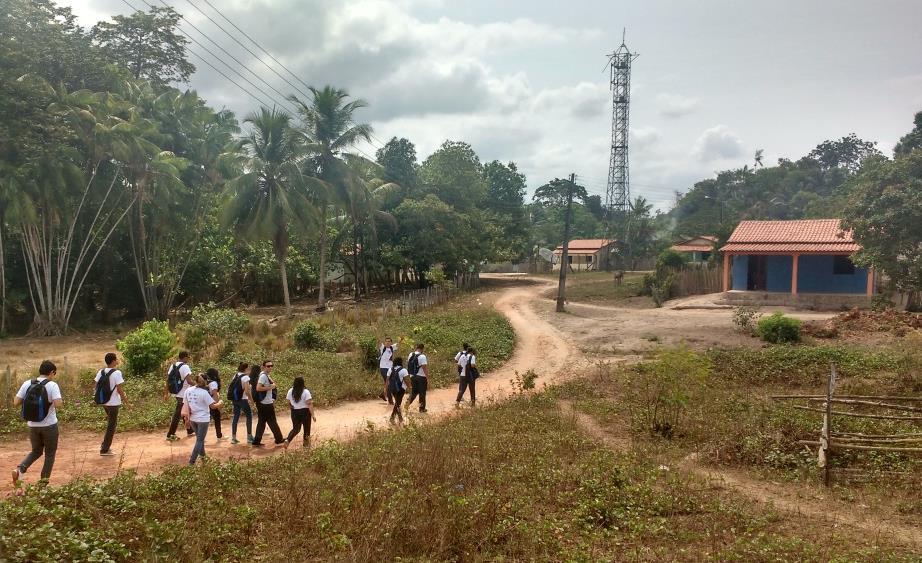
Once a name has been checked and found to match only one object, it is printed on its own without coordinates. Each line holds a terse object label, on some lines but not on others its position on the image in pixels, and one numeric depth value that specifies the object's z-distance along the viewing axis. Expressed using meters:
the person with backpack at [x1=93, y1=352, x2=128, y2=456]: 8.50
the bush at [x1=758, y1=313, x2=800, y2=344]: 19.44
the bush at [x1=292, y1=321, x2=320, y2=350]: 18.83
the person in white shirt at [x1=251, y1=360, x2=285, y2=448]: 9.51
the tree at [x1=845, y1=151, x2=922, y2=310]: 21.81
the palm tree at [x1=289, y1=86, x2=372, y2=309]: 27.78
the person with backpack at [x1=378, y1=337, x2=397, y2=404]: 12.83
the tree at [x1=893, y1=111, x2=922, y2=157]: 35.19
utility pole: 27.55
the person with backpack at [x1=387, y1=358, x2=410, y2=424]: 11.12
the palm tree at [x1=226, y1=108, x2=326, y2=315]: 25.31
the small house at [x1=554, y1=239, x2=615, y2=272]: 55.34
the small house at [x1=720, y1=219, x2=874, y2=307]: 27.55
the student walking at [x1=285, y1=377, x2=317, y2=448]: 9.18
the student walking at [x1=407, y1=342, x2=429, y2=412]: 11.99
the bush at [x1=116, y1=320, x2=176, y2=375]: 14.51
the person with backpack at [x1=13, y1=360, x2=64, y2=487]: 6.98
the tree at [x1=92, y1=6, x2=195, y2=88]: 29.61
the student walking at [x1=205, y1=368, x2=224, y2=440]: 9.51
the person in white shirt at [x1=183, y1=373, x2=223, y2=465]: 8.28
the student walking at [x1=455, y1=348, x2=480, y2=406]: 13.05
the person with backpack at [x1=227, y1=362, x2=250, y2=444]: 9.80
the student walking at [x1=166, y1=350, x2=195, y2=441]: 9.66
